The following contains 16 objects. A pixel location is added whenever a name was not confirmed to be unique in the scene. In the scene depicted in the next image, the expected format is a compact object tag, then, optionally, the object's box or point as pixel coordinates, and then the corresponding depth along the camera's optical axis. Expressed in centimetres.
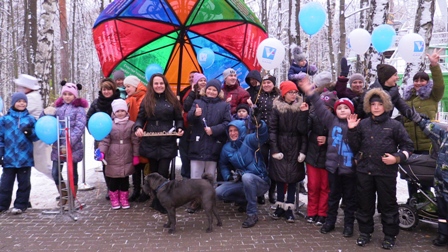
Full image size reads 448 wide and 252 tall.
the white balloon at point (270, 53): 612
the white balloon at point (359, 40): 675
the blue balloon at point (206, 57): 704
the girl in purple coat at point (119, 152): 566
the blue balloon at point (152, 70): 688
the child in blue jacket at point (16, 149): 543
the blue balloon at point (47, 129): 511
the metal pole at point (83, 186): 705
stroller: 462
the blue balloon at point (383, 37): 662
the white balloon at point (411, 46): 609
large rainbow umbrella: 727
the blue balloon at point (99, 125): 515
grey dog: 475
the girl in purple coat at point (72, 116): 553
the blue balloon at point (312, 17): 650
